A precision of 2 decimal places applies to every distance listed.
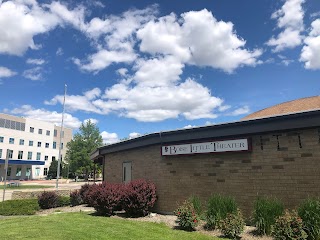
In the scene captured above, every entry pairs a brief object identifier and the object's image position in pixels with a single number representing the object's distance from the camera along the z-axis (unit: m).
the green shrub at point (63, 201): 17.03
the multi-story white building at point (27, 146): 73.25
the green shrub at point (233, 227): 8.05
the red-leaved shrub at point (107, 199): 11.91
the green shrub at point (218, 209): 9.06
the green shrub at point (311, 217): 7.17
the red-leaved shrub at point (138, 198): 11.81
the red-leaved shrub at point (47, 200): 16.23
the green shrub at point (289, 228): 7.03
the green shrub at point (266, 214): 8.13
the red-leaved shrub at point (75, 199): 17.09
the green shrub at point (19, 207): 14.39
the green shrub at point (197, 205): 10.23
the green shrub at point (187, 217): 9.14
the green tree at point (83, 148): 68.19
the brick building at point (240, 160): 8.71
